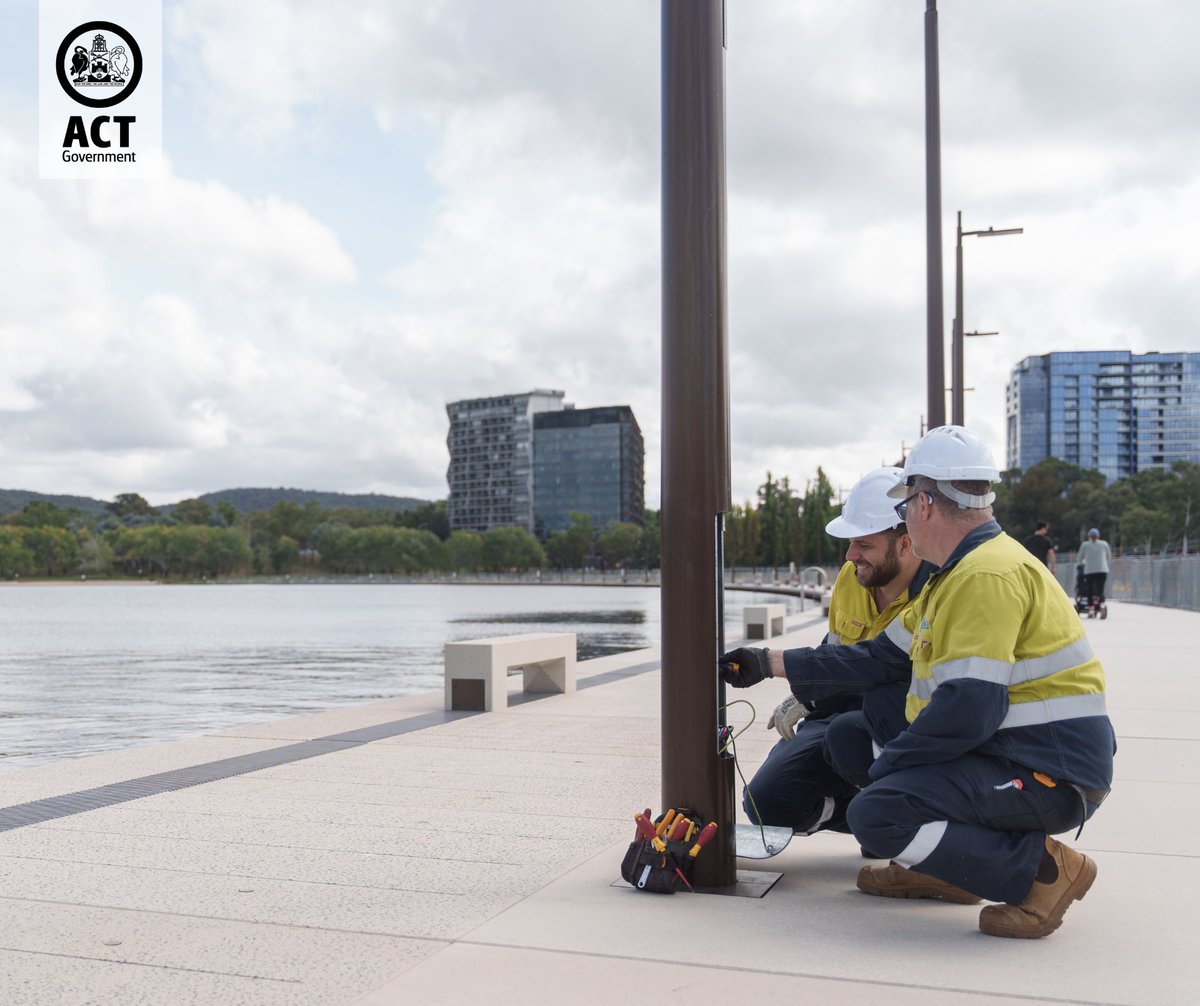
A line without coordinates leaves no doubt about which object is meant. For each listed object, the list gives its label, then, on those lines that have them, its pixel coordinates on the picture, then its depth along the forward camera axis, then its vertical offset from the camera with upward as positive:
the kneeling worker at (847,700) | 5.16 -0.68
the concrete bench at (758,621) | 23.11 -1.51
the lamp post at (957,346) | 26.81 +4.25
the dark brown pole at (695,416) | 4.97 +0.48
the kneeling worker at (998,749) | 4.09 -0.70
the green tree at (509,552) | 193.88 -2.07
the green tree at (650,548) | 179.25 -1.46
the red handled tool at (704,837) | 4.84 -1.13
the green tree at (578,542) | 196.00 -0.57
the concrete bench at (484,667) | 11.36 -1.15
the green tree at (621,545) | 191.50 -1.02
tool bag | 4.84 -1.25
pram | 27.29 -1.50
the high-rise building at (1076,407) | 195.25 +19.88
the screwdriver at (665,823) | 4.95 -1.11
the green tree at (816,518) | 130.88 +1.98
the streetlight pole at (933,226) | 17.50 +4.28
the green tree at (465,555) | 196.75 -2.49
